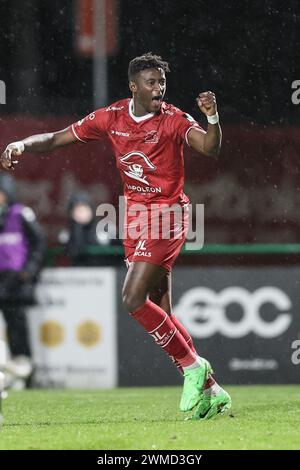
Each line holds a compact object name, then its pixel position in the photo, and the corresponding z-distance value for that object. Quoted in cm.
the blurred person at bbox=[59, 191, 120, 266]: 1294
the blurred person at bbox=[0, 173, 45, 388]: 1241
